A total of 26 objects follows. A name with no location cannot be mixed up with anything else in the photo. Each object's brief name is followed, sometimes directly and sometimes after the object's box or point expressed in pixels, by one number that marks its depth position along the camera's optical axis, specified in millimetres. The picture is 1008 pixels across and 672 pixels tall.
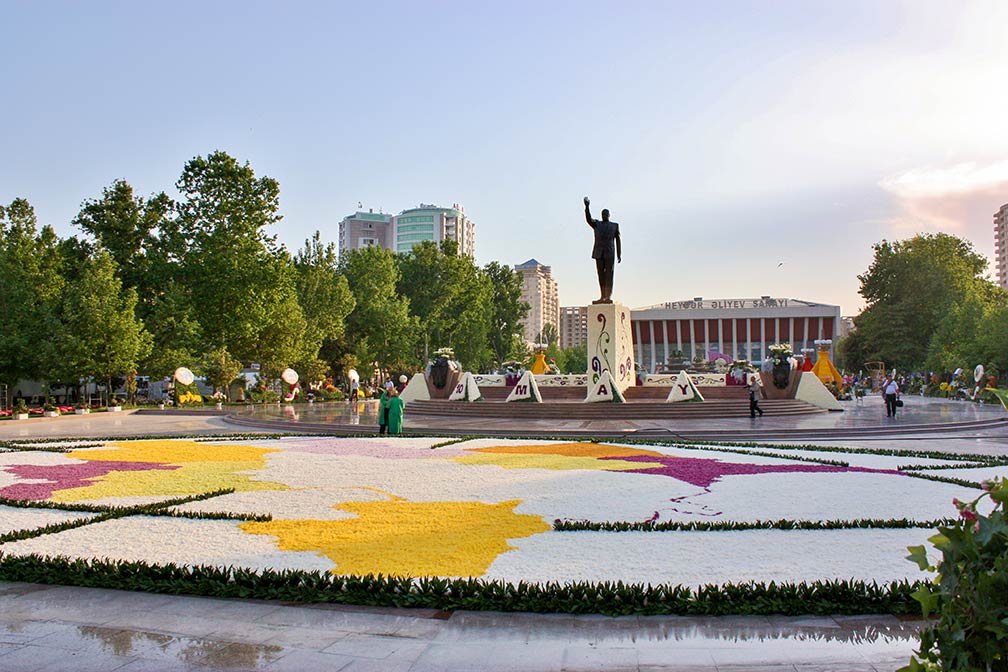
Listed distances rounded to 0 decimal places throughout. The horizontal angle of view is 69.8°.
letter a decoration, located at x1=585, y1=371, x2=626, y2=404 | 26109
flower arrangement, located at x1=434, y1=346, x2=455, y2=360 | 32131
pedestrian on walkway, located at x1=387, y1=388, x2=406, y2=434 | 18422
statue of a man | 29812
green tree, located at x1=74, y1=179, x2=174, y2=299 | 43531
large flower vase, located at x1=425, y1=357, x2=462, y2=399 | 31125
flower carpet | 6164
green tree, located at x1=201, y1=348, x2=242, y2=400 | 41250
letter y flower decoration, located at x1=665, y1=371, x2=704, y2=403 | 26531
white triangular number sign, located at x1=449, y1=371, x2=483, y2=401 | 29422
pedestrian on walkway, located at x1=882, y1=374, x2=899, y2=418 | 24422
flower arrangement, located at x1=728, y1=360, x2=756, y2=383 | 33750
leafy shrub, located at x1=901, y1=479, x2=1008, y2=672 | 2535
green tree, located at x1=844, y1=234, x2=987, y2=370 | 63531
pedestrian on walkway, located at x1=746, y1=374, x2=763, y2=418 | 23188
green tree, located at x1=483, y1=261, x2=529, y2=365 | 70250
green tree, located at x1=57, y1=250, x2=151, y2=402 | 35469
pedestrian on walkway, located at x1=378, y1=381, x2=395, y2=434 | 18734
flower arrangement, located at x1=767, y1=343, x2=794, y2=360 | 29053
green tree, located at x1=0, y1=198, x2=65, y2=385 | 35125
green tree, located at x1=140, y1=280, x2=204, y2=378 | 39406
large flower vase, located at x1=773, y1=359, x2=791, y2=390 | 28547
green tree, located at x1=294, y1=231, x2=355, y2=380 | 49781
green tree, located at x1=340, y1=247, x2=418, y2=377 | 56188
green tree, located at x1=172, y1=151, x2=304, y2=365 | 40969
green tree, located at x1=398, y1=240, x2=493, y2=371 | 63531
